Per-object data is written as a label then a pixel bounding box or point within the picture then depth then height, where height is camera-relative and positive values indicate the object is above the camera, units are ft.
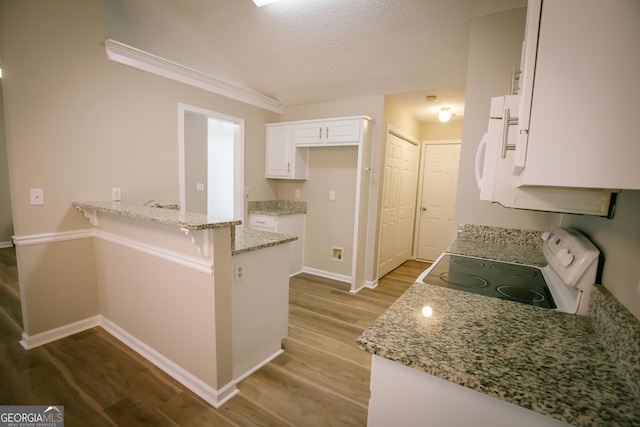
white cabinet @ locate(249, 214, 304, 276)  12.23 -1.90
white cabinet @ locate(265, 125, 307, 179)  12.54 +1.34
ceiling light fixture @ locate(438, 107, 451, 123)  11.98 +3.34
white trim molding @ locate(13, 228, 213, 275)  5.33 -1.59
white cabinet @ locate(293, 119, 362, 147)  10.84 +2.24
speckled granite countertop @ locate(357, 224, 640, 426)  1.89 -1.37
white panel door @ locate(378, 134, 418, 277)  12.49 -0.69
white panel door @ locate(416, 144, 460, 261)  15.44 -0.47
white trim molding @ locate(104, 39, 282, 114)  7.84 +3.65
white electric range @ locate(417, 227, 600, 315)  3.13 -1.28
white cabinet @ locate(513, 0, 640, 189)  1.91 +0.75
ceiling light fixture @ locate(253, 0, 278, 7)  7.45 +4.94
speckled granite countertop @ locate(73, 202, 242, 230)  4.65 -0.69
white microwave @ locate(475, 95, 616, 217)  3.18 +0.07
